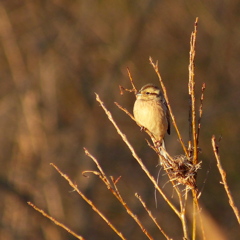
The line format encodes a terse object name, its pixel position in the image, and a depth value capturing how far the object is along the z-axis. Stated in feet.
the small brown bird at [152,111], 37.99
